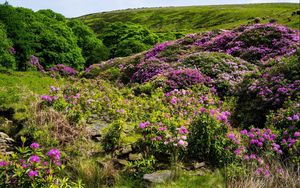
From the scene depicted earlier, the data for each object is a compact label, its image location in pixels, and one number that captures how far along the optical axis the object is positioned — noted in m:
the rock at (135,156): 7.42
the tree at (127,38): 62.12
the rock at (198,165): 7.22
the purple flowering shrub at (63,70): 37.17
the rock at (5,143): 8.52
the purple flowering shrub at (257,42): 20.22
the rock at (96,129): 8.84
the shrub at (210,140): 7.14
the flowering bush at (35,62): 41.01
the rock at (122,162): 7.32
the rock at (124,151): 7.73
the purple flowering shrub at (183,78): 14.73
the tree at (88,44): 59.80
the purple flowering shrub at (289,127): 6.98
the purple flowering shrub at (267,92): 10.84
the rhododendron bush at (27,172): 5.77
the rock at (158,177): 6.55
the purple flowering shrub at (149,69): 19.45
